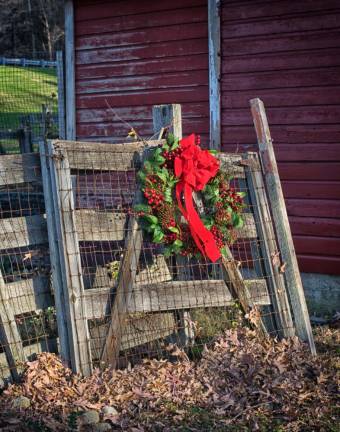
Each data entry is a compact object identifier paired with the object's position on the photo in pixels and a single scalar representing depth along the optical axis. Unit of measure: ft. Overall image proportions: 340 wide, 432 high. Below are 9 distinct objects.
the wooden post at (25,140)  42.14
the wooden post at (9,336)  16.35
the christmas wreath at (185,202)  17.90
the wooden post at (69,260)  16.60
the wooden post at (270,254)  19.75
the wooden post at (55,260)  16.70
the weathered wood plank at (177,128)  19.02
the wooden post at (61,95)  31.73
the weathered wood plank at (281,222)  19.85
